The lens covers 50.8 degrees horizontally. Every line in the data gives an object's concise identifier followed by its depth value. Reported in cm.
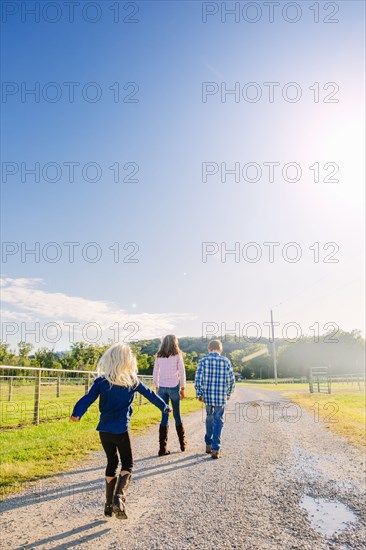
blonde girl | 419
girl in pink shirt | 745
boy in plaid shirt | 727
